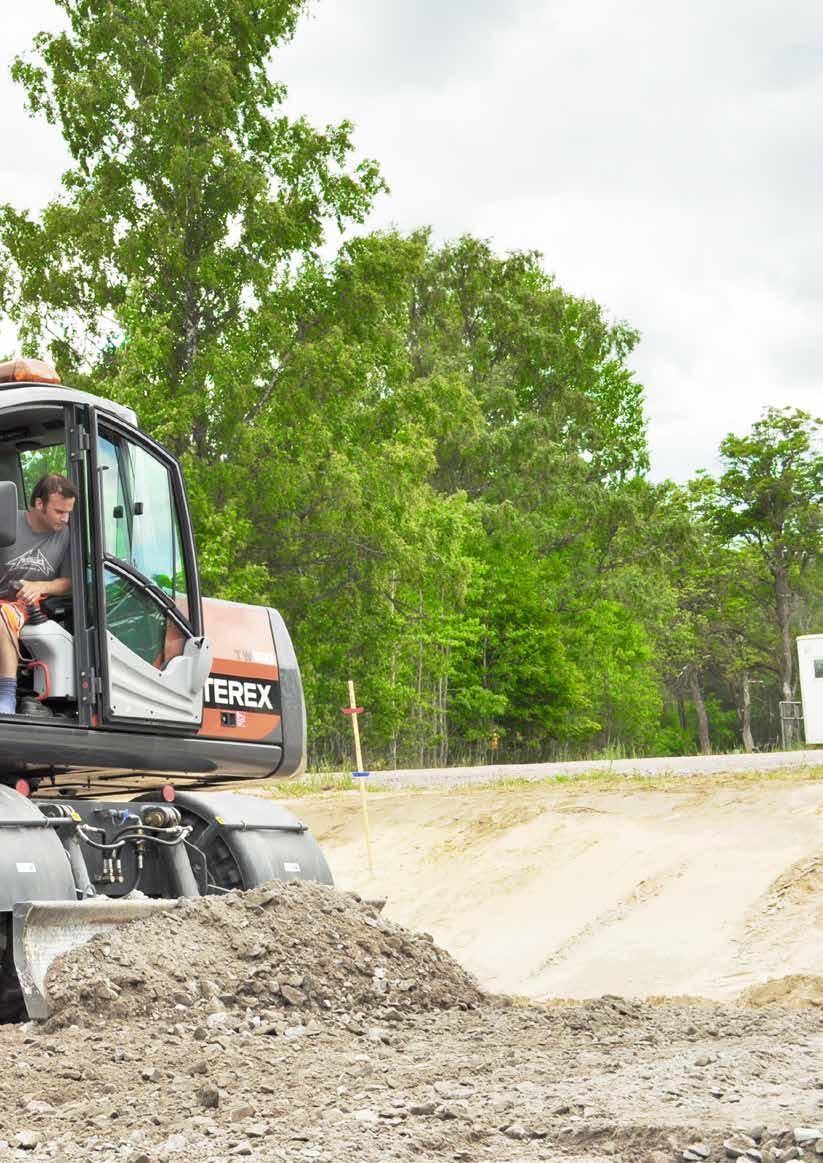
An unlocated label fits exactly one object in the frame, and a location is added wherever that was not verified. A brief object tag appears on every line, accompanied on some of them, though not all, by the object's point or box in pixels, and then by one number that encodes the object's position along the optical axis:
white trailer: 30.34
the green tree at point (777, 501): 42.38
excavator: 6.77
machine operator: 7.04
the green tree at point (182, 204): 26.62
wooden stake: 14.84
